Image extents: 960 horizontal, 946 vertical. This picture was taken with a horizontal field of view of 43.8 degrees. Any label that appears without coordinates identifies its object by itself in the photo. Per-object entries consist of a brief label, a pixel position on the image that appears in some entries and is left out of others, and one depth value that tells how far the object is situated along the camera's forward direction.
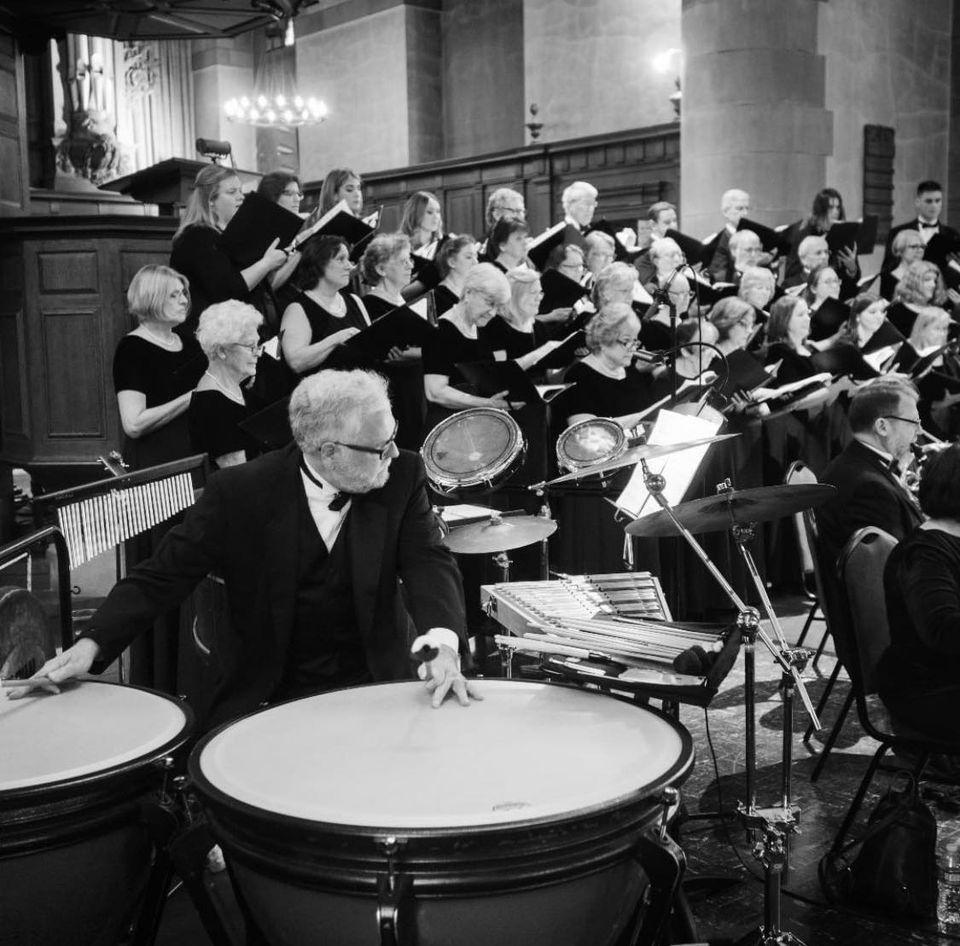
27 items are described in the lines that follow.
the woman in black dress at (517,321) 5.41
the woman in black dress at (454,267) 5.42
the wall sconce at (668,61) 14.05
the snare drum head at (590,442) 4.59
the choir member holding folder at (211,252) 4.91
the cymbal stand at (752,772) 2.46
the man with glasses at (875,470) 4.04
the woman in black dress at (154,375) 4.21
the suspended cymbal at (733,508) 3.00
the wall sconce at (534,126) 14.21
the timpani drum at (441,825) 1.62
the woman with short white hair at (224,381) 3.80
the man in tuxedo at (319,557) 2.66
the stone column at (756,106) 10.28
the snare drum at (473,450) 4.30
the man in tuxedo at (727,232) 7.63
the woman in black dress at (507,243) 5.99
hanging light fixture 15.98
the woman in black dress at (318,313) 4.75
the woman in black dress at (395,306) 5.09
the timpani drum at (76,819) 1.83
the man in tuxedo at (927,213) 8.69
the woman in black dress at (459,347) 5.00
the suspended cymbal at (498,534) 3.71
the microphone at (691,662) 2.35
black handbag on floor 2.86
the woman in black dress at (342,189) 5.72
